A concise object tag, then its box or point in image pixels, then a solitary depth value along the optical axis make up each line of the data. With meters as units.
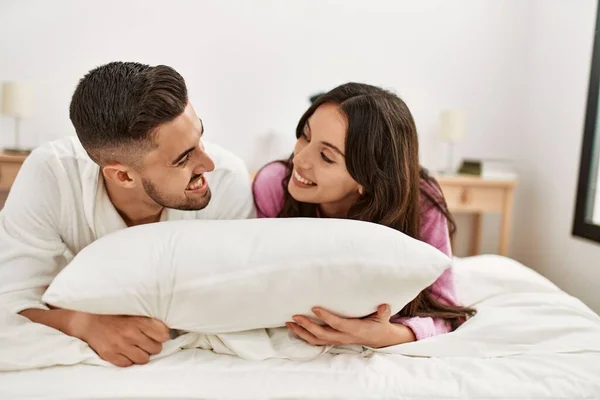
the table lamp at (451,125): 2.59
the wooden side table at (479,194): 2.43
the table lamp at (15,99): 2.25
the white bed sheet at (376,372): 0.81
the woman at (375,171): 1.14
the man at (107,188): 0.92
